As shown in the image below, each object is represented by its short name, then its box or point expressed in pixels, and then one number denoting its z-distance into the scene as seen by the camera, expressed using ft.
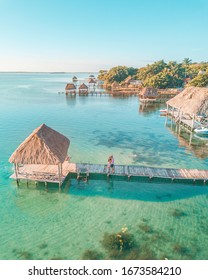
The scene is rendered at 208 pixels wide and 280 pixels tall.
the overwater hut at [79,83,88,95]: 218.30
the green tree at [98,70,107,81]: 396.49
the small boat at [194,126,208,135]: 86.79
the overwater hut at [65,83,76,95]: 215.06
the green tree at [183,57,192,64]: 338.83
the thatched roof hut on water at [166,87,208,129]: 84.16
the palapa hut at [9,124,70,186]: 45.11
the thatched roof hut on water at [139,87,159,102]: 165.34
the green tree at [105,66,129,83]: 284.41
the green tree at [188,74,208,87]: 174.29
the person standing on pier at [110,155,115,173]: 52.14
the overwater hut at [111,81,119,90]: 242.33
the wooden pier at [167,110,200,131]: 94.97
